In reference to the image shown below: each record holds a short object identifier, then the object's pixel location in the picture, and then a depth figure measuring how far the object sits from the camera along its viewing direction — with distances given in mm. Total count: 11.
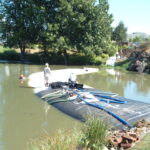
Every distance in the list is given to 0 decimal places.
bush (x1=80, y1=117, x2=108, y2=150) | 5495
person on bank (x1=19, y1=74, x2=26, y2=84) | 18773
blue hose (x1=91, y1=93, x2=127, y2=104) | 10892
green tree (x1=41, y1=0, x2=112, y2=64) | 30609
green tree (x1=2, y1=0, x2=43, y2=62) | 33125
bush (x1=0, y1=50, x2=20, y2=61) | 39644
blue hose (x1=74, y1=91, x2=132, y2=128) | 8651
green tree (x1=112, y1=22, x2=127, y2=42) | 56375
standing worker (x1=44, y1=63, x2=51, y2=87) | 15440
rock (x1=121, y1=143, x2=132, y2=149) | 6014
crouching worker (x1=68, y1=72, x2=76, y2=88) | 13719
